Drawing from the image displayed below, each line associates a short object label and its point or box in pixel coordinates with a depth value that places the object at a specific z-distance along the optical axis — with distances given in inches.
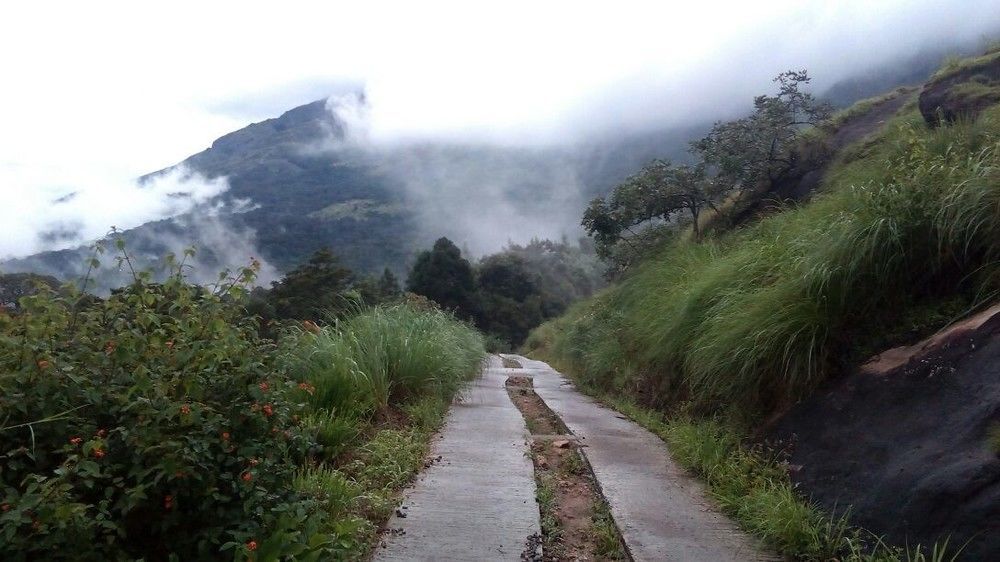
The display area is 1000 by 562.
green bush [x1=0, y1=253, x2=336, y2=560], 122.8
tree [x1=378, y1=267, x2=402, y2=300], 1051.3
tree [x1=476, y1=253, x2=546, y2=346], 1717.5
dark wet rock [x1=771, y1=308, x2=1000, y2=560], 143.0
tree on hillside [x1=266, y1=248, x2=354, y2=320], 372.5
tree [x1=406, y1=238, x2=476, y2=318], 1481.3
